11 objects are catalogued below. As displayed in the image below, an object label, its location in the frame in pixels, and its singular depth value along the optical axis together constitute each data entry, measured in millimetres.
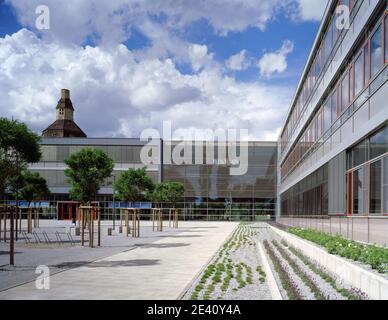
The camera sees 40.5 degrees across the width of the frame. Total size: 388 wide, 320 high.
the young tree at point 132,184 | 43562
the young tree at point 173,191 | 60625
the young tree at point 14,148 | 19812
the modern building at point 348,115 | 16125
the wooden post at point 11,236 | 14719
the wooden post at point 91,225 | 22919
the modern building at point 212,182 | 79812
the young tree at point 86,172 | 26875
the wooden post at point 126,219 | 33781
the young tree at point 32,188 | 50219
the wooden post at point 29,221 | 36422
